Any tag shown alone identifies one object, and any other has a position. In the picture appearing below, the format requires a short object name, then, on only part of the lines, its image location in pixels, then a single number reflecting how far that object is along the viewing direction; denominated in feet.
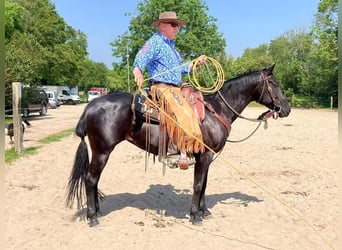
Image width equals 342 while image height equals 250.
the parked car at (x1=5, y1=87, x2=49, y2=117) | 73.26
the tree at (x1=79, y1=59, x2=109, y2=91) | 246.47
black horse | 15.64
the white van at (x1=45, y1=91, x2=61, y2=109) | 113.02
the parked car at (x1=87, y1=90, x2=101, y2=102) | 154.82
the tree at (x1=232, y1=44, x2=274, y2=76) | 138.63
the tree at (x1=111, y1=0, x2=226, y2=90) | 124.16
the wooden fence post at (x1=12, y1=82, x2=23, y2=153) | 32.07
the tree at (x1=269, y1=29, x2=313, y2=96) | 151.50
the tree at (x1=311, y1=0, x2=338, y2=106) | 110.83
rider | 15.06
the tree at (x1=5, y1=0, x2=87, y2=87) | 94.17
